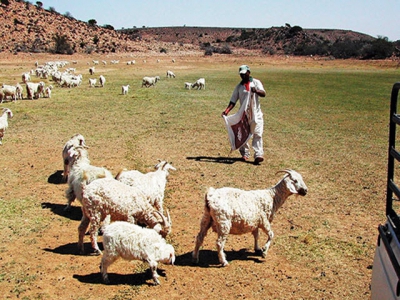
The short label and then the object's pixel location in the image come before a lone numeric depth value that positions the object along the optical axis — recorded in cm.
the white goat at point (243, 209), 615
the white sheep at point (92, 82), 3056
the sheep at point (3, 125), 1390
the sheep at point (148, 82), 3134
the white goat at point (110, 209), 664
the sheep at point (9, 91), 2233
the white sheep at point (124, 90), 2698
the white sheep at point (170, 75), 4031
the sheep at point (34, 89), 2384
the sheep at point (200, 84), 3086
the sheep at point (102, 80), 3075
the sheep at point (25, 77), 2857
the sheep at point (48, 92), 2483
